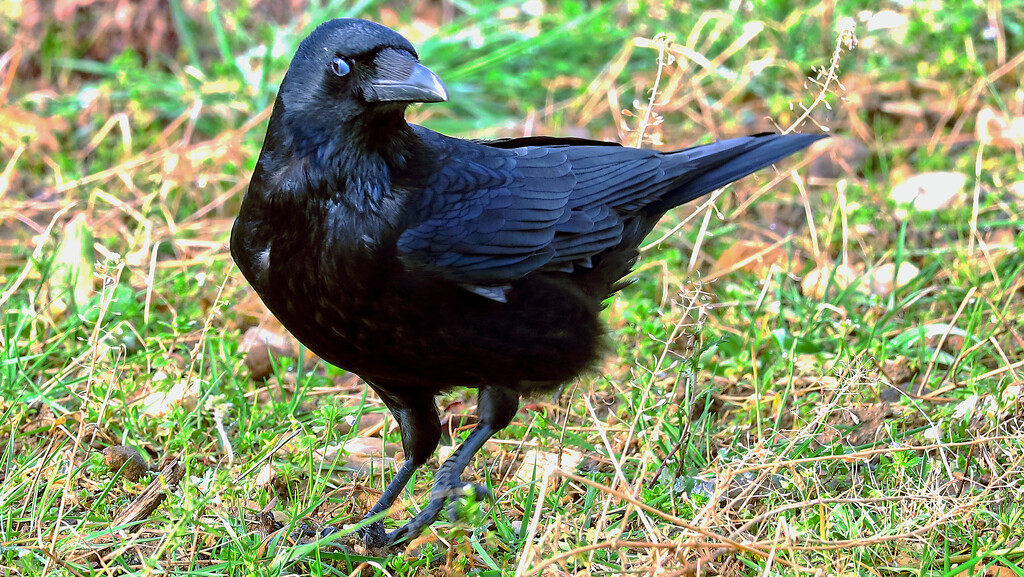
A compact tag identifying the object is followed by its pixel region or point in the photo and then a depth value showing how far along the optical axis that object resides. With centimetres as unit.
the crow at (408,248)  539
